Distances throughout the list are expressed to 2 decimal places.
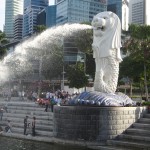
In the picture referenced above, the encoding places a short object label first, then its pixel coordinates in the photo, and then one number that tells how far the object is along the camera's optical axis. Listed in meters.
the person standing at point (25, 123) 21.42
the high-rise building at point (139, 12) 126.56
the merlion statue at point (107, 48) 20.19
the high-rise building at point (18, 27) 127.01
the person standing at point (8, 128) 22.63
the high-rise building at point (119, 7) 119.50
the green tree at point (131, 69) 40.38
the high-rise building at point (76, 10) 65.88
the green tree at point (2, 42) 52.63
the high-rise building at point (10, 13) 186.79
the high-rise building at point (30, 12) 118.11
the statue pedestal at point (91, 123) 18.17
